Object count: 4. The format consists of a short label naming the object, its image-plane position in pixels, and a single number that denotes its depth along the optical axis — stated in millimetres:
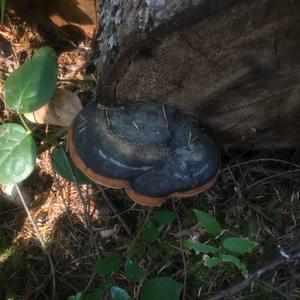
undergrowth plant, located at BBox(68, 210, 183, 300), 414
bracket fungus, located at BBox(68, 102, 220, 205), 408
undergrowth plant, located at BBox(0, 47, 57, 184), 435
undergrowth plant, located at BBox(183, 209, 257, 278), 392
